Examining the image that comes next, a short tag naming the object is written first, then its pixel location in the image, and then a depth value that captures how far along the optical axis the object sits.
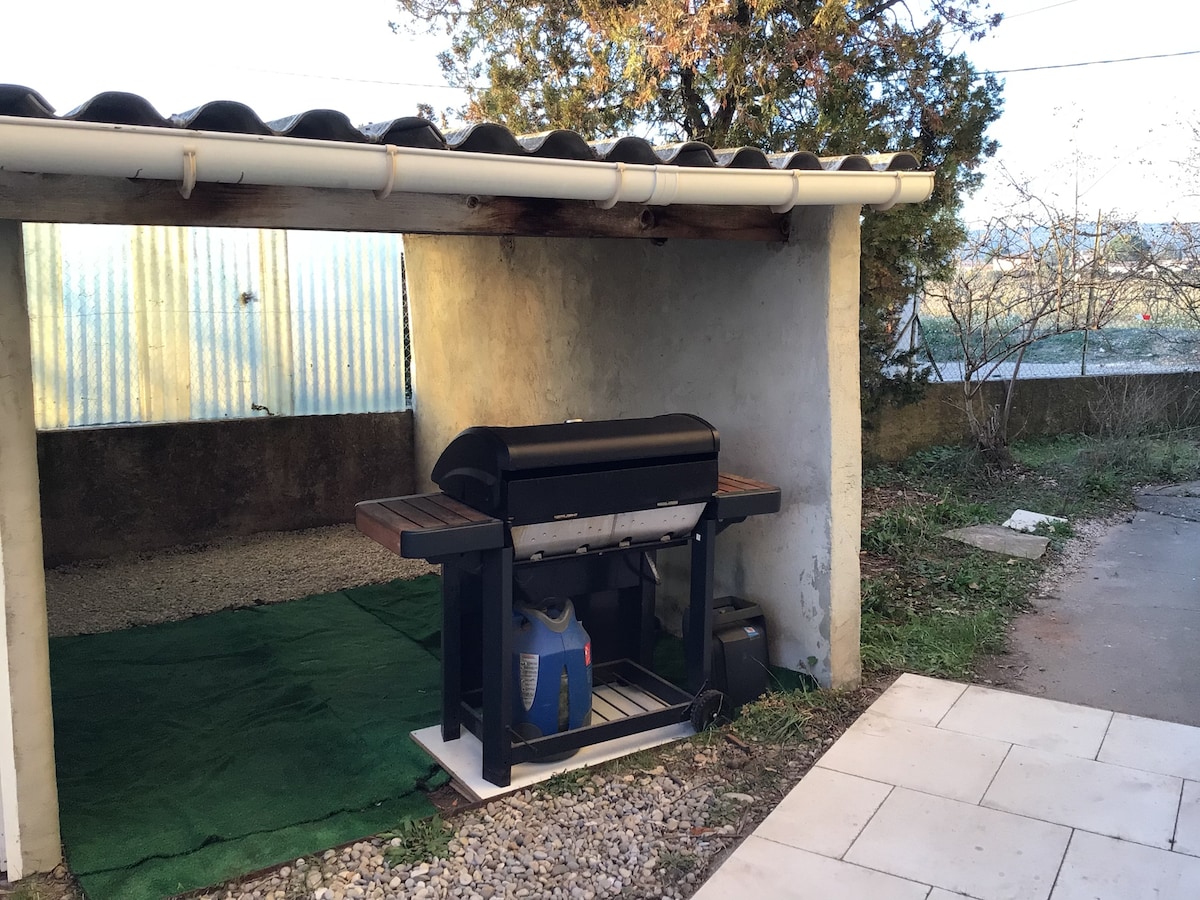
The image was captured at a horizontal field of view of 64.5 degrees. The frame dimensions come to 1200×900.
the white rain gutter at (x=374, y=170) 2.34
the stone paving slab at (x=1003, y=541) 6.68
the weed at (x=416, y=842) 3.14
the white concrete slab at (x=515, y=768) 3.61
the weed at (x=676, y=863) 3.10
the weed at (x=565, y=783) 3.58
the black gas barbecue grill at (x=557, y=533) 3.38
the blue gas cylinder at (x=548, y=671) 3.71
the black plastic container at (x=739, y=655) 4.22
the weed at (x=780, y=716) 4.02
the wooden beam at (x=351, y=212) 2.87
